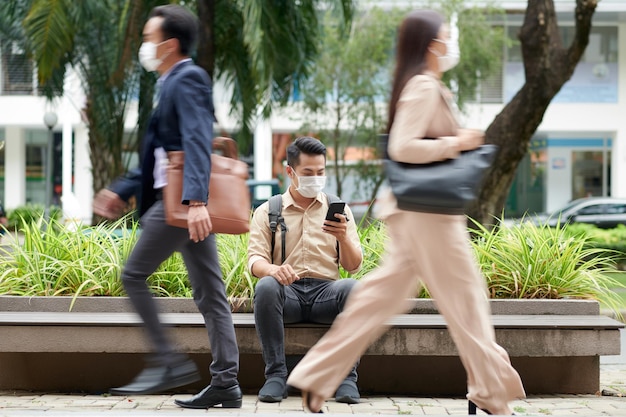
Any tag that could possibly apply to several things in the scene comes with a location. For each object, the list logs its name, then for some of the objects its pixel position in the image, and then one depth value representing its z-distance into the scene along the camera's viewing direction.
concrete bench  5.32
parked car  26.47
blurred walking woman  3.74
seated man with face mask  5.12
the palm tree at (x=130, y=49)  12.75
